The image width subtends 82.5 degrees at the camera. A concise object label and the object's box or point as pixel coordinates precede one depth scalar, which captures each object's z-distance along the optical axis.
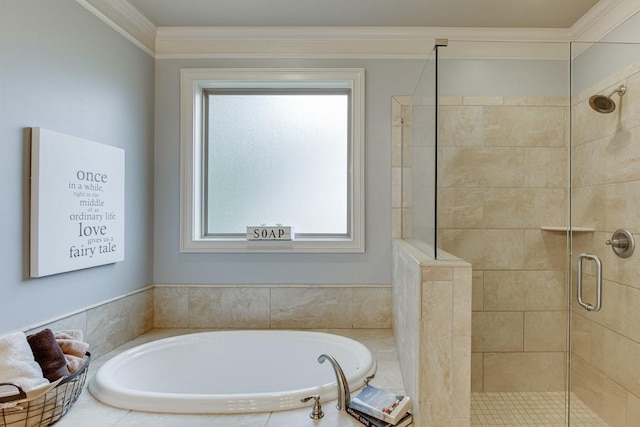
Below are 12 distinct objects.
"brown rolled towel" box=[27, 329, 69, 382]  1.31
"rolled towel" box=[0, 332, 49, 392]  1.21
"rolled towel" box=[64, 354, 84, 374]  1.38
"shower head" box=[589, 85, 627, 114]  1.77
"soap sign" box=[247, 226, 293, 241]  2.37
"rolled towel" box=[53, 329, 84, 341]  1.48
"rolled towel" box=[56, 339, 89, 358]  1.44
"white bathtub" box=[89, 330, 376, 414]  1.87
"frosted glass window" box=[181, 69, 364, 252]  2.53
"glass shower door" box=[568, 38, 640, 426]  1.71
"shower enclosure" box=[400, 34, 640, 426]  1.75
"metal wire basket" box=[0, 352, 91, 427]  1.15
